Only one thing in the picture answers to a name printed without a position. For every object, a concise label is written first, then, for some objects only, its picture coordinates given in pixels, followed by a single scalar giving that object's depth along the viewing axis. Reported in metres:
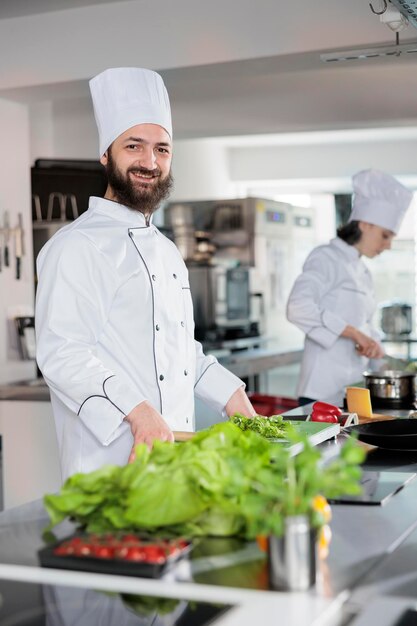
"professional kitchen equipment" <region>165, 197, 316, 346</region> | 8.73
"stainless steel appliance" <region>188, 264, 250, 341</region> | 7.51
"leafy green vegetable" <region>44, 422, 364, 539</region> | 1.16
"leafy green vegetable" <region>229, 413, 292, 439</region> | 2.01
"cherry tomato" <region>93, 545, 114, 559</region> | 1.25
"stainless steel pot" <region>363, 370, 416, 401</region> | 3.12
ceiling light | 3.35
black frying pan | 2.22
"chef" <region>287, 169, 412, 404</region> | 3.96
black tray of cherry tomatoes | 1.22
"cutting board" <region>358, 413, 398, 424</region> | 2.69
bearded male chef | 2.22
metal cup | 1.15
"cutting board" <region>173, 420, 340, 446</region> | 2.15
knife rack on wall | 4.91
